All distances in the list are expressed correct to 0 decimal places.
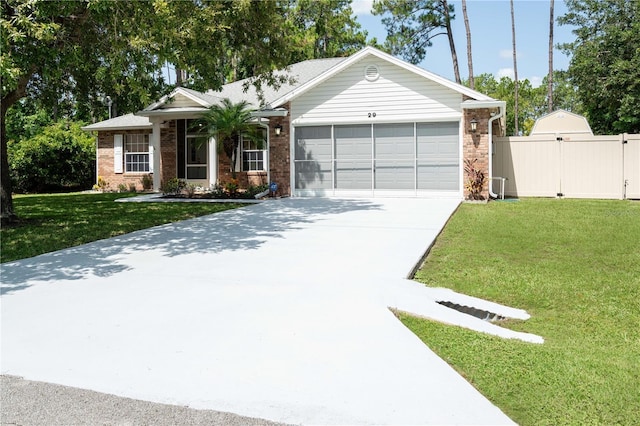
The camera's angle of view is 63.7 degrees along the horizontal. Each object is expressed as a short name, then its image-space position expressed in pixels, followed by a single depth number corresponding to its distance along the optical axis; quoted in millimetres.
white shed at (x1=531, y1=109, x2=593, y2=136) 21547
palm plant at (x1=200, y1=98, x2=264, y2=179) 16609
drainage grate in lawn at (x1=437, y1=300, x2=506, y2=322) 4852
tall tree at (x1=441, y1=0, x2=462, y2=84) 28173
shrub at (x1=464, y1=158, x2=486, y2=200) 15266
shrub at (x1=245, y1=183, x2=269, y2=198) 16891
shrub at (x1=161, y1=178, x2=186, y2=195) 18066
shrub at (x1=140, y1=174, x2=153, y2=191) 21203
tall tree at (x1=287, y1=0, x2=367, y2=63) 32969
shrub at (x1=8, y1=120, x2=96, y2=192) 22469
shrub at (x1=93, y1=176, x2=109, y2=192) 22047
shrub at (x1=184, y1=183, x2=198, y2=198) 17581
